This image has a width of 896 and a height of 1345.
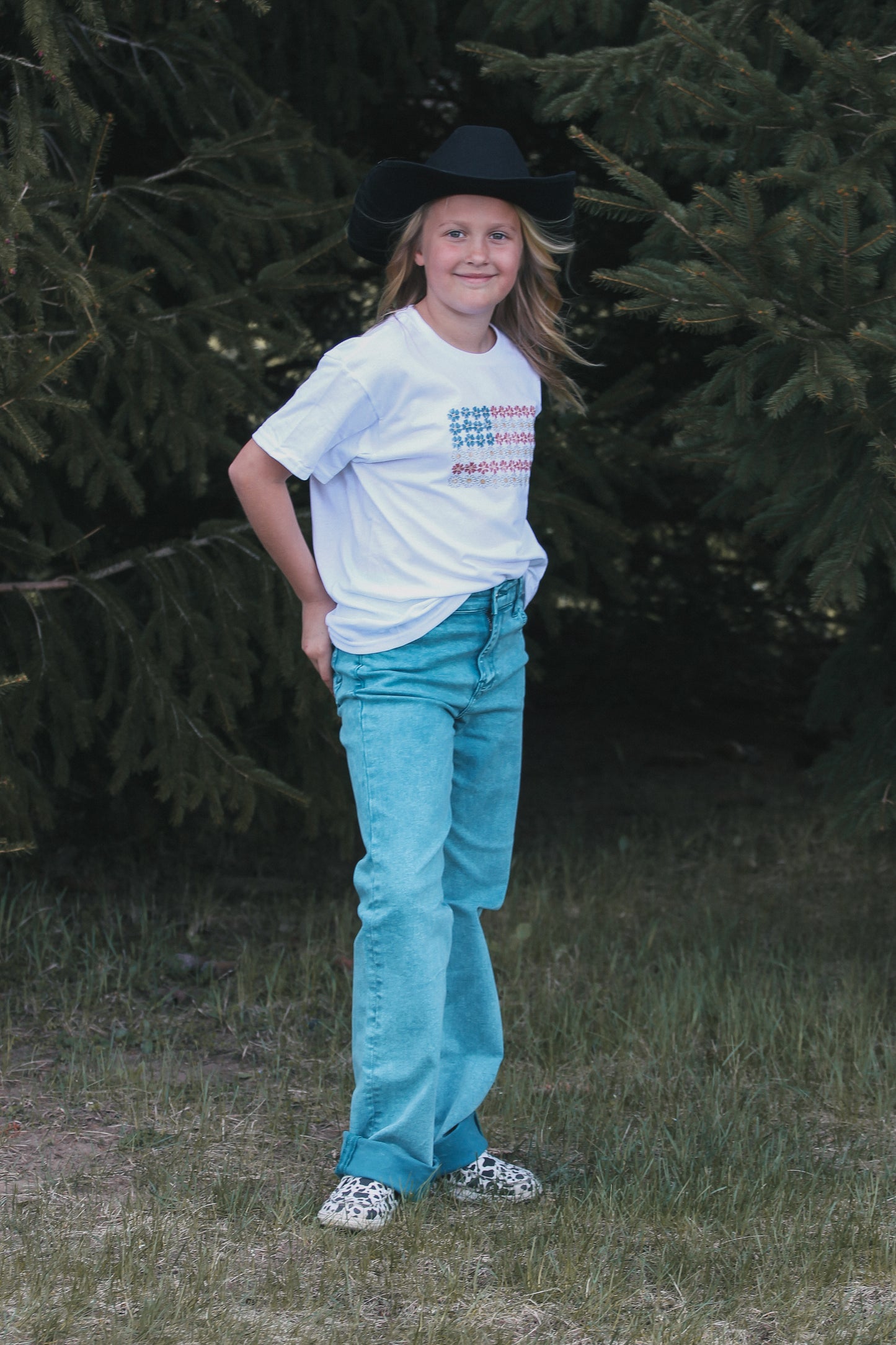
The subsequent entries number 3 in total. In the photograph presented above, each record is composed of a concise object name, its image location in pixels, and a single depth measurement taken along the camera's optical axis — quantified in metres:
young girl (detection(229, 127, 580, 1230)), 5.41
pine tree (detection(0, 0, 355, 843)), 8.02
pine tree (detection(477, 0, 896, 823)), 6.54
